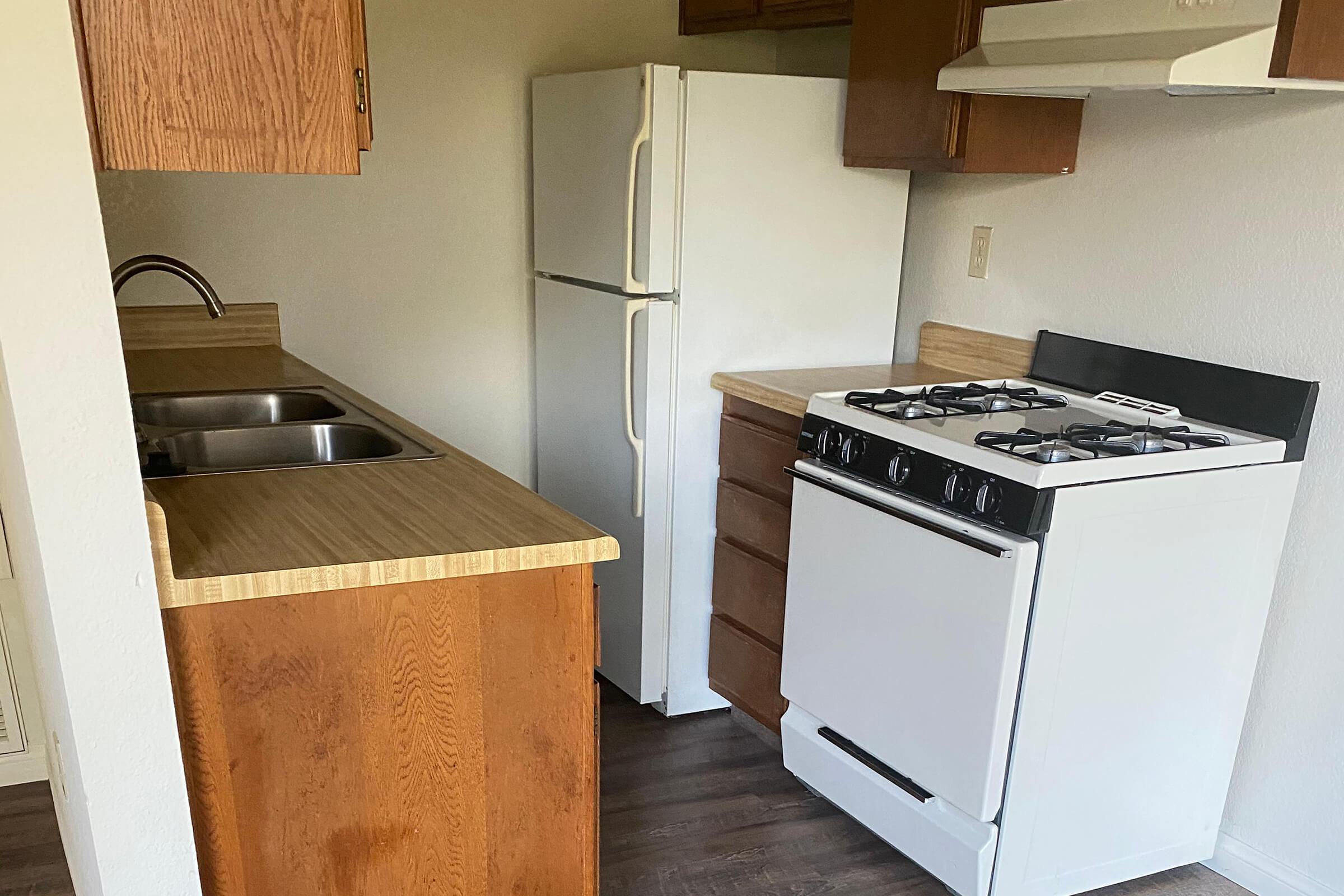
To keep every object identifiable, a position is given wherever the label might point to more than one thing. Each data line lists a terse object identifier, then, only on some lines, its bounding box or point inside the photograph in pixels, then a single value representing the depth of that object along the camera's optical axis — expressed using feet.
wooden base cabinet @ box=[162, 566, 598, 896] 4.64
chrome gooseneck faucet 6.49
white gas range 6.30
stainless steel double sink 6.64
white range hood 5.80
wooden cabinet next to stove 8.55
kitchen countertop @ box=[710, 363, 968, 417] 8.32
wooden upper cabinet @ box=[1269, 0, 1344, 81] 5.83
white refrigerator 8.64
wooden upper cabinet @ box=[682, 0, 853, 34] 9.23
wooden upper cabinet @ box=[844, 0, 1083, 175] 7.76
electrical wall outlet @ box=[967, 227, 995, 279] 9.08
